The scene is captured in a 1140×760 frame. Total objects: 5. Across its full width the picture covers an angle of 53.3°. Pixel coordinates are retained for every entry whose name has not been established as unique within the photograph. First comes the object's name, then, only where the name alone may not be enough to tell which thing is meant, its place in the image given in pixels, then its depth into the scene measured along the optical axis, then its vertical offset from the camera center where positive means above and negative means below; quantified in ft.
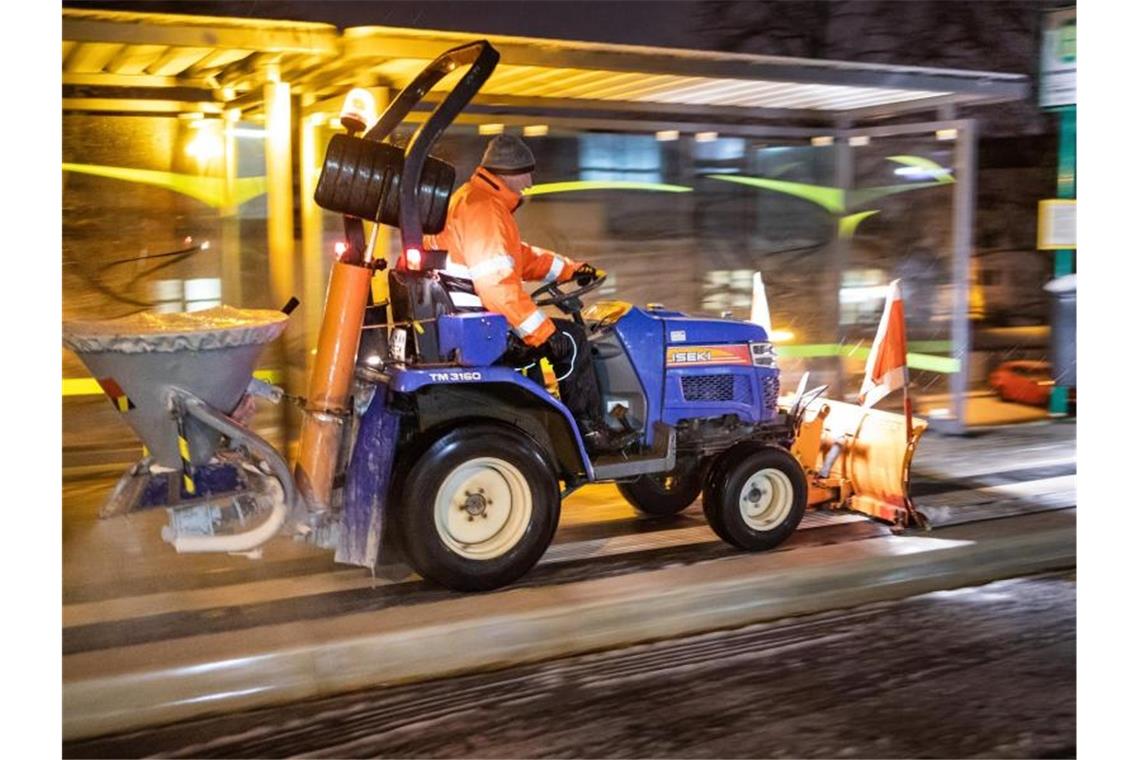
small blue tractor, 16.49 -0.74
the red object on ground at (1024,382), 36.22 -0.59
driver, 18.30 +1.52
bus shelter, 25.64 +5.49
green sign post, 30.66 +8.20
